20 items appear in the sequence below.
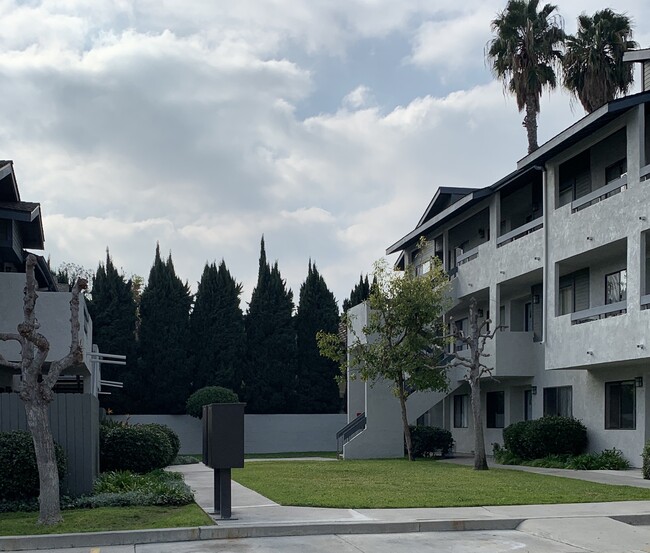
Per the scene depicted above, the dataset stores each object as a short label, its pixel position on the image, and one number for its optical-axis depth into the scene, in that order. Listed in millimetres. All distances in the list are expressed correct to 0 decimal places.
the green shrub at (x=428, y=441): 34844
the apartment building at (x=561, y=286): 24562
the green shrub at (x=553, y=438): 28359
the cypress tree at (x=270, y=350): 49969
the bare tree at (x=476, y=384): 25625
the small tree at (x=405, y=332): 31219
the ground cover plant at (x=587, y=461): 26062
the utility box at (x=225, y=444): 14289
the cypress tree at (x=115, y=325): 48531
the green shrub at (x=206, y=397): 44625
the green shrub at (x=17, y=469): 15414
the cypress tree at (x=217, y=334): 49375
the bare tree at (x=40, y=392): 13812
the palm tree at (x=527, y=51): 38438
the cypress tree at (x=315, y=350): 50812
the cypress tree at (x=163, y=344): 48562
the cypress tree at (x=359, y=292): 54188
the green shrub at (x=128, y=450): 21516
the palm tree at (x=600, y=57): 36344
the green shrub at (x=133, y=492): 15648
